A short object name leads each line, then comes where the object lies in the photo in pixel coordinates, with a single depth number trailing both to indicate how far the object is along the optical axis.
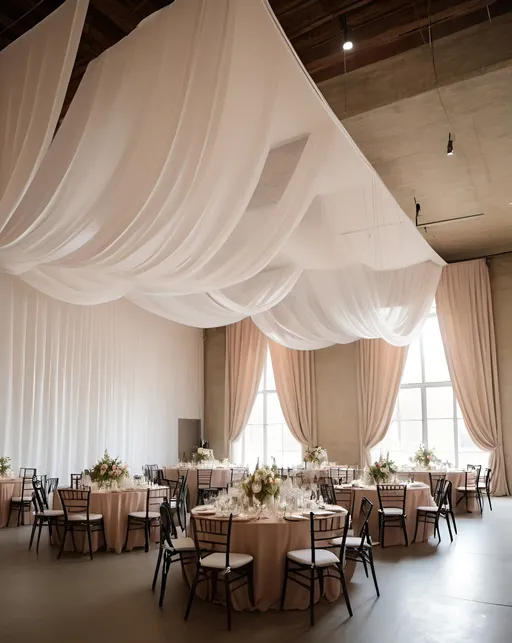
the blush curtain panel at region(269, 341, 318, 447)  15.34
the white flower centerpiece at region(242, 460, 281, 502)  5.88
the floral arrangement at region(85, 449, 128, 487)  8.22
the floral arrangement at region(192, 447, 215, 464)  13.39
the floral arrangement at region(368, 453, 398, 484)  8.62
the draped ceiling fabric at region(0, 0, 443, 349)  4.38
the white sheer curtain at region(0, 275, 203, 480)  11.66
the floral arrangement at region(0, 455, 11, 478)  10.29
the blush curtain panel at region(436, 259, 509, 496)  13.27
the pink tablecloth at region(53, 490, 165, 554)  7.65
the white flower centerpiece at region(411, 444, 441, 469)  11.25
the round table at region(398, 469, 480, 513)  10.85
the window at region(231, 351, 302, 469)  16.27
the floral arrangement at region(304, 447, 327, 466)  12.48
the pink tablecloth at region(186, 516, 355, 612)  5.12
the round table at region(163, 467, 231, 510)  12.40
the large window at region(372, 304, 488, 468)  14.11
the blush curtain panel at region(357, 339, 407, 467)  14.42
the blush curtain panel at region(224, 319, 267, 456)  16.33
